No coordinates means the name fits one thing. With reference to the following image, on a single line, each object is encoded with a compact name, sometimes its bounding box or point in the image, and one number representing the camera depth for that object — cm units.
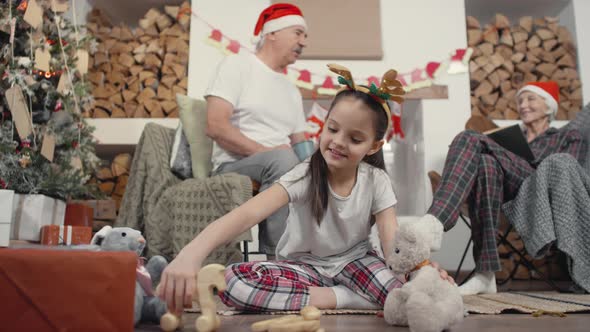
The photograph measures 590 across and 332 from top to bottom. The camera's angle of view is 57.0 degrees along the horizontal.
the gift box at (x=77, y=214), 240
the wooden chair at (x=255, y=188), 194
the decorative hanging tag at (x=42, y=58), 208
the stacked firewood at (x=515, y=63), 322
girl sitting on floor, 123
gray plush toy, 103
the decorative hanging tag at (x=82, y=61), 253
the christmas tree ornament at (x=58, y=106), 227
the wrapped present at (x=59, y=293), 81
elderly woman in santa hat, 191
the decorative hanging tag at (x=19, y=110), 197
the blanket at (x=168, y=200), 187
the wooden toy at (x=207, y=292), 87
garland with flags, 307
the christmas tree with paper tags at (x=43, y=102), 199
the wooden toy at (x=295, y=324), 87
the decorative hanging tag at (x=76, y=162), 241
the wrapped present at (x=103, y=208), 279
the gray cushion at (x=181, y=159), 221
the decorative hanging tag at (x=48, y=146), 212
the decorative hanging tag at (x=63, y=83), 229
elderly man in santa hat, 193
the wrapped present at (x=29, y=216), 204
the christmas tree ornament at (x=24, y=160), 201
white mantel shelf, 298
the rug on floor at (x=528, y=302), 132
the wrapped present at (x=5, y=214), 179
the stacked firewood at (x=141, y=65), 310
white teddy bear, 93
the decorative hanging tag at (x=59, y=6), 232
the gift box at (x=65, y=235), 212
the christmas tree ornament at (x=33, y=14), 201
